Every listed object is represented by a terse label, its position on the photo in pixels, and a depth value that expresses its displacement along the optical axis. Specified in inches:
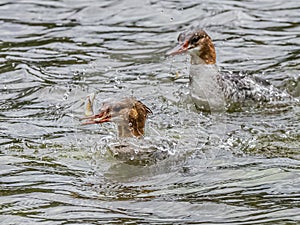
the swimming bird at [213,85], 911.7
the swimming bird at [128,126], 725.9
